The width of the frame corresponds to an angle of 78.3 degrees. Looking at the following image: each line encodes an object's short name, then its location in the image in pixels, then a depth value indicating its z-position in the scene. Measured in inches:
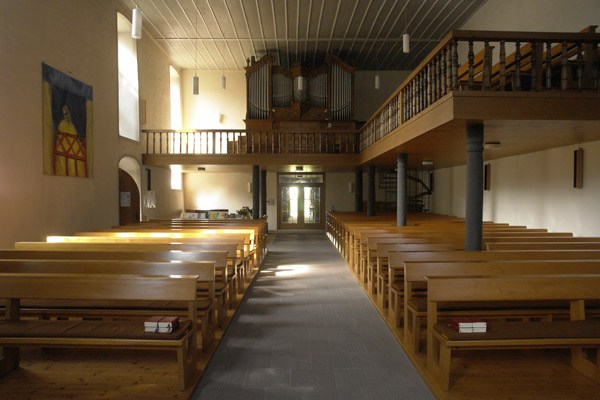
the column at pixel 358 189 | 536.7
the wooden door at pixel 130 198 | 426.0
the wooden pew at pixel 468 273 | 139.2
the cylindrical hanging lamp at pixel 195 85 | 406.6
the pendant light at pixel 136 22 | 254.4
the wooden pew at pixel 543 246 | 203.8
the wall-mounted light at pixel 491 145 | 259.6
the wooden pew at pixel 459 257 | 165.5
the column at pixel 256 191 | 484.4
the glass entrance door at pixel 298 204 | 650.8
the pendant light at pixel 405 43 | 326.9
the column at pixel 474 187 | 189.0
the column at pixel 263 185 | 540.1
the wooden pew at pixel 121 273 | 140.6
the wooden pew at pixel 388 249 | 189.5
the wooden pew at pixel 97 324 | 112.3
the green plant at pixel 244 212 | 547.7
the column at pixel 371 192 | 458.6
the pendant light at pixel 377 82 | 471.2
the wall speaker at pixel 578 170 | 265.1
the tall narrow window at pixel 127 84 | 409.1
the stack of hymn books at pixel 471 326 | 112.4
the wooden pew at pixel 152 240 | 229.5
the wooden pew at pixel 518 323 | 111.3
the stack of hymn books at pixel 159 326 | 114.6
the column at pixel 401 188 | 317.7
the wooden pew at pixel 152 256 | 172.4
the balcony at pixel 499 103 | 165.6
